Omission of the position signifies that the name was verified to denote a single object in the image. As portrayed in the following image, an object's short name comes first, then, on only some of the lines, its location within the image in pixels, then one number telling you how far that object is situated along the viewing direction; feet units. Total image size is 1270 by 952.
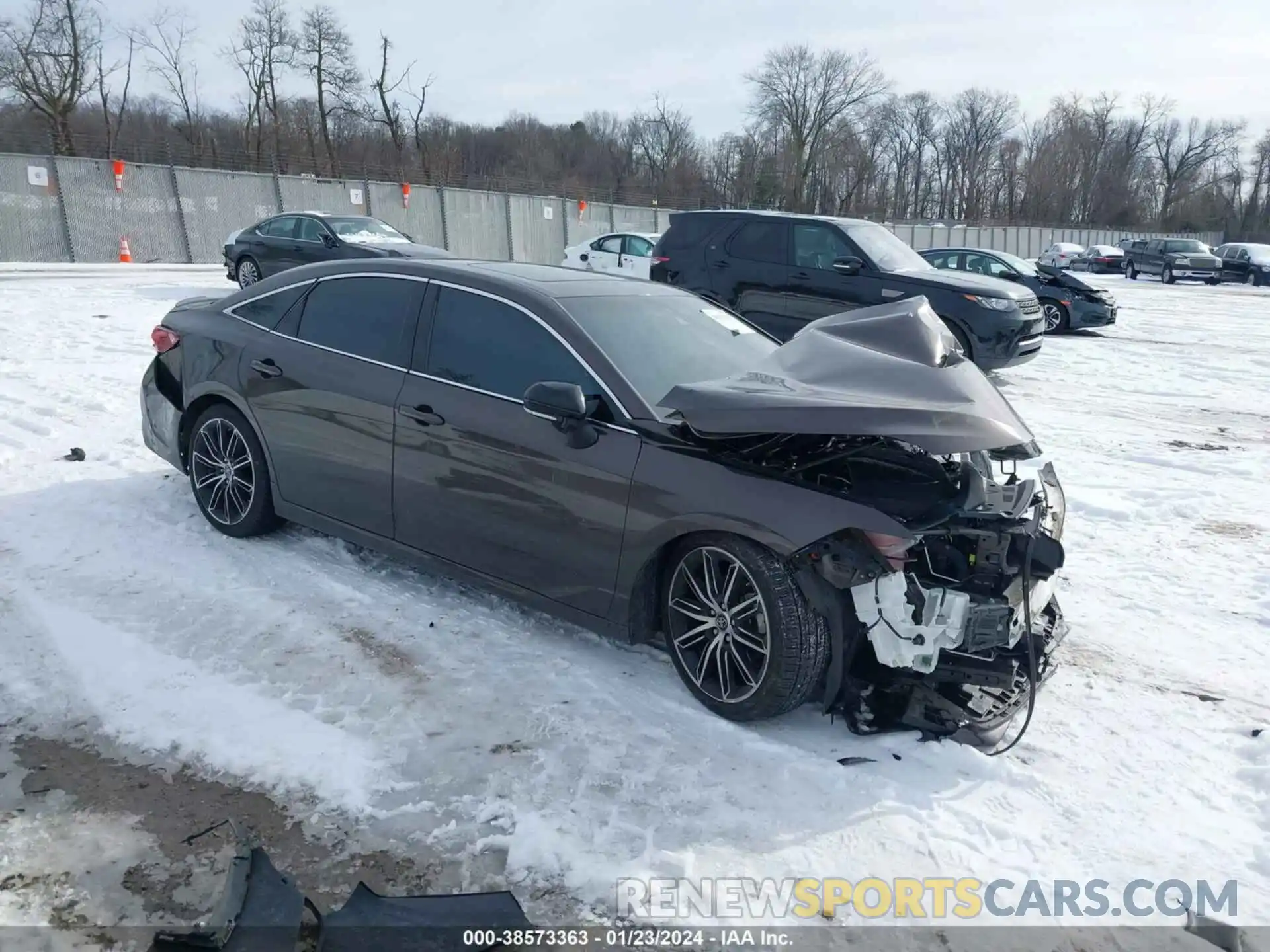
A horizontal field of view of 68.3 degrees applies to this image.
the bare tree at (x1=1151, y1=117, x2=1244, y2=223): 282.36
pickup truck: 114.62
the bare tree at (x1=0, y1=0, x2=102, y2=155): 123.03
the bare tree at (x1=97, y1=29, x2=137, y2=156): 163.32
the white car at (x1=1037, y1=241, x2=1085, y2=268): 137.49
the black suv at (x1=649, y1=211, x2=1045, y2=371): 34.83
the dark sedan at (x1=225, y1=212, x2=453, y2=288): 48.14
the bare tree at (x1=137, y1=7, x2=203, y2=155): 178.70
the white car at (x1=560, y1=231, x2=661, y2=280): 61.93
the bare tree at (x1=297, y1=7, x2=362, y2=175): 163.53
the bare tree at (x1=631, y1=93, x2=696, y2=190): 260.01
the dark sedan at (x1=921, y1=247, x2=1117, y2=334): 55.11
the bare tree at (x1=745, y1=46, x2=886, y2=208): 230.27
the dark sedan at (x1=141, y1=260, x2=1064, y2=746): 11.27
